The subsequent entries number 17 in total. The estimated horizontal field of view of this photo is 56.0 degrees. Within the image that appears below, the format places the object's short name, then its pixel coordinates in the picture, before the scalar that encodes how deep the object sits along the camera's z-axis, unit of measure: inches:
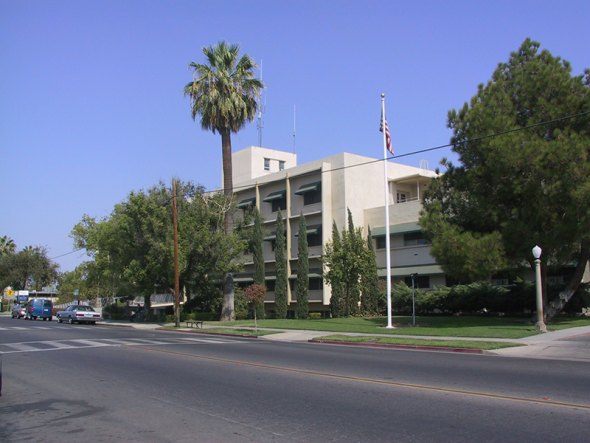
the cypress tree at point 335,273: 1536.7
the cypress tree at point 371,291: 1622.8
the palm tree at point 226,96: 1510.8
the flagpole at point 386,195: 1132.5
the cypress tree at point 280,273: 1835.6
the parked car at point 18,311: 2122.3
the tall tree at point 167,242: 1539.1
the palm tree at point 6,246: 3867.4
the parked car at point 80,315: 1664.6
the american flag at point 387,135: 1134.4
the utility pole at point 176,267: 1395.2
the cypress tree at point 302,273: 1745.8
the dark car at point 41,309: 1969.7
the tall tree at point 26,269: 3513.8
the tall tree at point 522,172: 965.2
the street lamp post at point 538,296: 886.9
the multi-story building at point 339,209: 1716.3
